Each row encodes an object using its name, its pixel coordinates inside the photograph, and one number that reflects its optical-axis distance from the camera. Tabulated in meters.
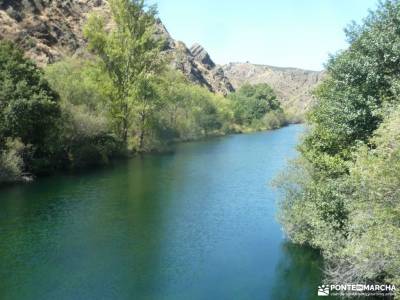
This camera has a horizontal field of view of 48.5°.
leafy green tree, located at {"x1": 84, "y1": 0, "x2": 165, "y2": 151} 57.00
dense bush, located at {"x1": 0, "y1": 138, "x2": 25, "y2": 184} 37.66
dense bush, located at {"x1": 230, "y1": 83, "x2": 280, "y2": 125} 138.84
